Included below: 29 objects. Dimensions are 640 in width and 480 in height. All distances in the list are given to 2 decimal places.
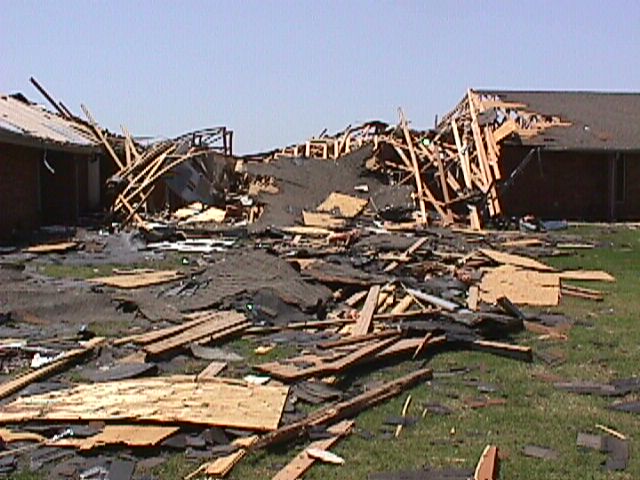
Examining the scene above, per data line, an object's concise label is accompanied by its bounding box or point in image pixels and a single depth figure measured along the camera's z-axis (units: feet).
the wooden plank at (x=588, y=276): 46.55
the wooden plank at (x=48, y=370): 23.59
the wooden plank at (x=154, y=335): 29.30
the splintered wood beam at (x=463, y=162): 83.09
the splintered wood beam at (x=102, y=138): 86.50
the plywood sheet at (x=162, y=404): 20.45
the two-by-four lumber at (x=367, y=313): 31.05
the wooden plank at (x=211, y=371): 24.22
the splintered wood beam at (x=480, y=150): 81.61
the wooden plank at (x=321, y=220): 71.95
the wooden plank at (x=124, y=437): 19.06
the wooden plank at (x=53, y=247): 55.67
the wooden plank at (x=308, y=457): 17.83
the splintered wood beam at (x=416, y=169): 79.76
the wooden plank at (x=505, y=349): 28.32
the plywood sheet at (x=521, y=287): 39.34
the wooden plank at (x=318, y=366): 24.85
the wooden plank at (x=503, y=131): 88.12
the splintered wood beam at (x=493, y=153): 82.27
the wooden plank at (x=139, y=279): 41.95
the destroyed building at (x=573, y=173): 93.04
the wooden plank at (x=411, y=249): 46.50
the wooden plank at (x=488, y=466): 17.36
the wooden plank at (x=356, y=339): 29.04
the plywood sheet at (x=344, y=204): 80.12
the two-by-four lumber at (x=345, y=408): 19.61
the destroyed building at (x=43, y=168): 63.52
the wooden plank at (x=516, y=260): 48.83
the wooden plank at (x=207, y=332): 28.07
